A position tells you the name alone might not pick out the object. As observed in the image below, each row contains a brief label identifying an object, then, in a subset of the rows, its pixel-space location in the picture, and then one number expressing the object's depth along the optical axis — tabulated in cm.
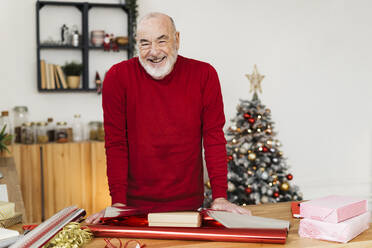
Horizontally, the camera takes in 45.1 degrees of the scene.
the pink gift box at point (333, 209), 130
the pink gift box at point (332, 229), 129
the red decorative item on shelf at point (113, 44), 431
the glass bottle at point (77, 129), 428
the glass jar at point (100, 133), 420
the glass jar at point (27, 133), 401
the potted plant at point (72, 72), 420
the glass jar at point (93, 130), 429
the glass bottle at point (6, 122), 395
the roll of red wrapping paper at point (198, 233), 127
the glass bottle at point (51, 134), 418
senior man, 198
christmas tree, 395
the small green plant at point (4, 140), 359
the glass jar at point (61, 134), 411
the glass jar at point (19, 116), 414
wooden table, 127
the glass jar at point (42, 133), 406
